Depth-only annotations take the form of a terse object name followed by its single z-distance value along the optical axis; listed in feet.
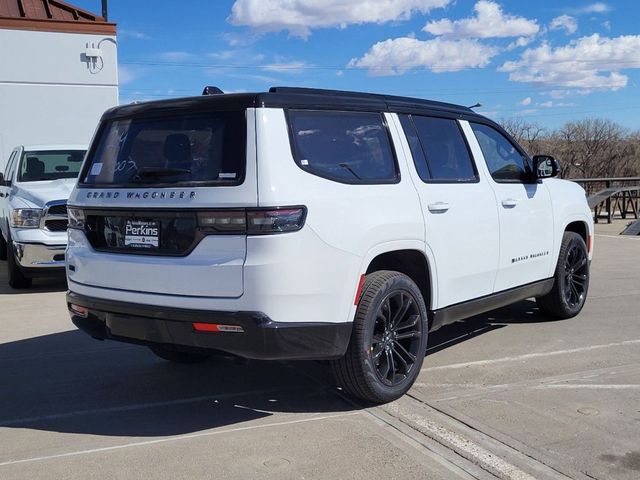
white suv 12.70
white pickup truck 29.71
